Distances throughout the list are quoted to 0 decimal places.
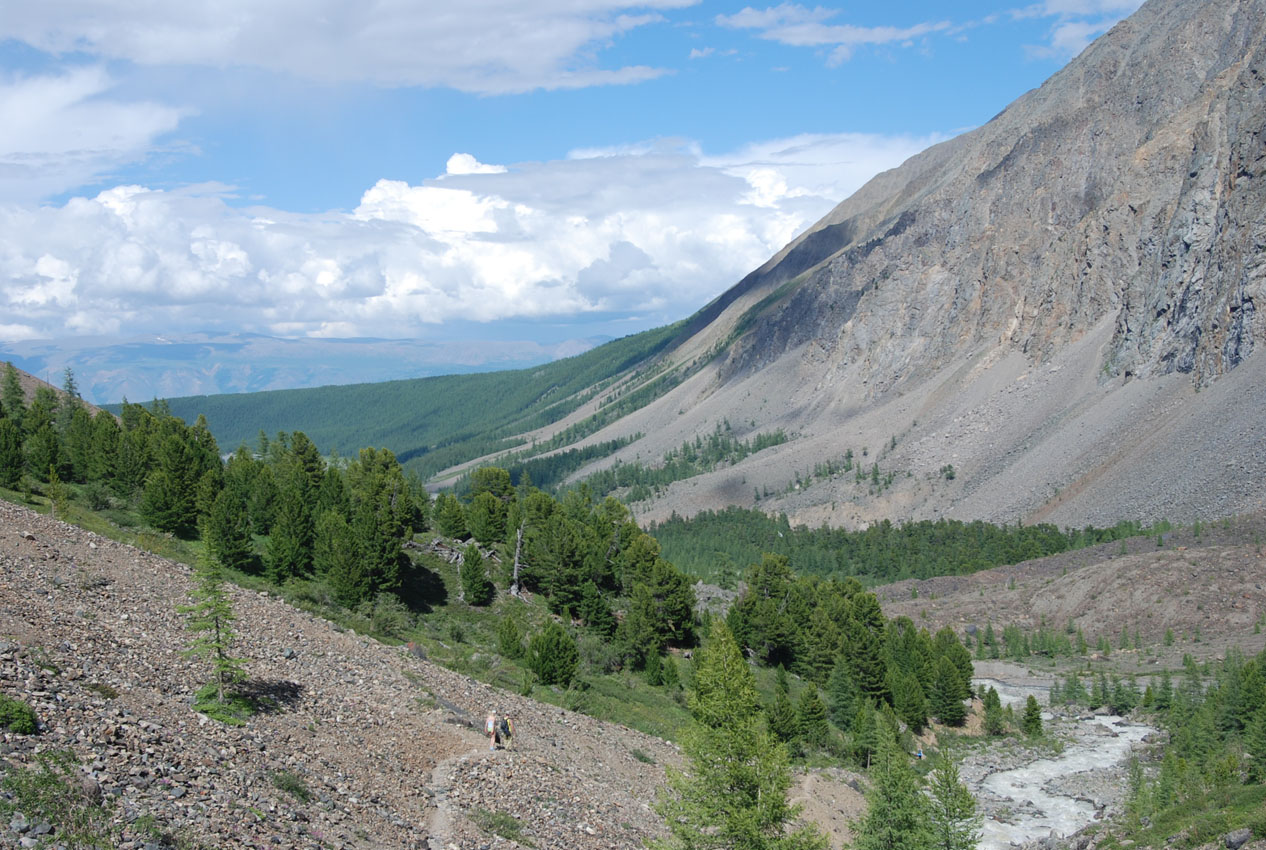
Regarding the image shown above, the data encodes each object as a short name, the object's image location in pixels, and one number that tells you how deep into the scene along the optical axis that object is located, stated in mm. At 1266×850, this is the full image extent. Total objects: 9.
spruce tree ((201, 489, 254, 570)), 48125
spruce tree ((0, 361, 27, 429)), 79031
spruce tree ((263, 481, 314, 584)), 50562
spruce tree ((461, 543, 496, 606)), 57875
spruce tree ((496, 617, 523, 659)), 47375
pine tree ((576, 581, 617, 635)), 60062
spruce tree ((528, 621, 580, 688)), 44188
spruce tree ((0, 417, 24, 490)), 48969
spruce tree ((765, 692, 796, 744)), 48562
